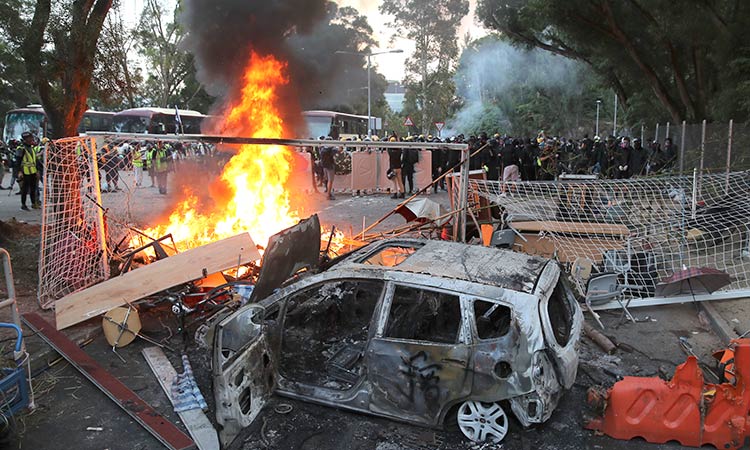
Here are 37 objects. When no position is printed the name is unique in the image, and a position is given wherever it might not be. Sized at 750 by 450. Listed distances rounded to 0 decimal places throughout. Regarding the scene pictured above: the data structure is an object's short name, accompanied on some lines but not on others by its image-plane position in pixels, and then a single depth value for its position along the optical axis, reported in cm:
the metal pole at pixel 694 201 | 850
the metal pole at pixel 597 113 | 4815
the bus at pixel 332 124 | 2866
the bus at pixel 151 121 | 3139
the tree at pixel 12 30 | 881
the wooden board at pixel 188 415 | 438
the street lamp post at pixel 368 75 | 3125
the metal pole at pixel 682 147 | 1598
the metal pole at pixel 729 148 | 1309
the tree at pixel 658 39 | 1585
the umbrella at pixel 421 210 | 913
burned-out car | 387
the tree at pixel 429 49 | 4578
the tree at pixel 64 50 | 882
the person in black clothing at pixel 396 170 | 1722
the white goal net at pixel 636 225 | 780
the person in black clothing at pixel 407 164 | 1739
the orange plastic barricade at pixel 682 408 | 404
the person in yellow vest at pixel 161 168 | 1796
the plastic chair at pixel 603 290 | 691
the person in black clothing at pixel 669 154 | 1572
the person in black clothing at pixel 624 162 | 1588
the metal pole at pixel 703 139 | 1421
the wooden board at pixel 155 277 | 630
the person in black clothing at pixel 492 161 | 1736
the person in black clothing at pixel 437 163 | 1823
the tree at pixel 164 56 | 3108
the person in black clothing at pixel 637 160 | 1580
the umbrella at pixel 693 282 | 675
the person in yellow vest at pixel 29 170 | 1425
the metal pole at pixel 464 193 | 803
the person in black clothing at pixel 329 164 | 1733
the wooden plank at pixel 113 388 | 436
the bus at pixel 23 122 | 2939
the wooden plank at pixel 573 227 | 855
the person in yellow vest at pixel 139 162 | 1539
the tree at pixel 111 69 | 974
